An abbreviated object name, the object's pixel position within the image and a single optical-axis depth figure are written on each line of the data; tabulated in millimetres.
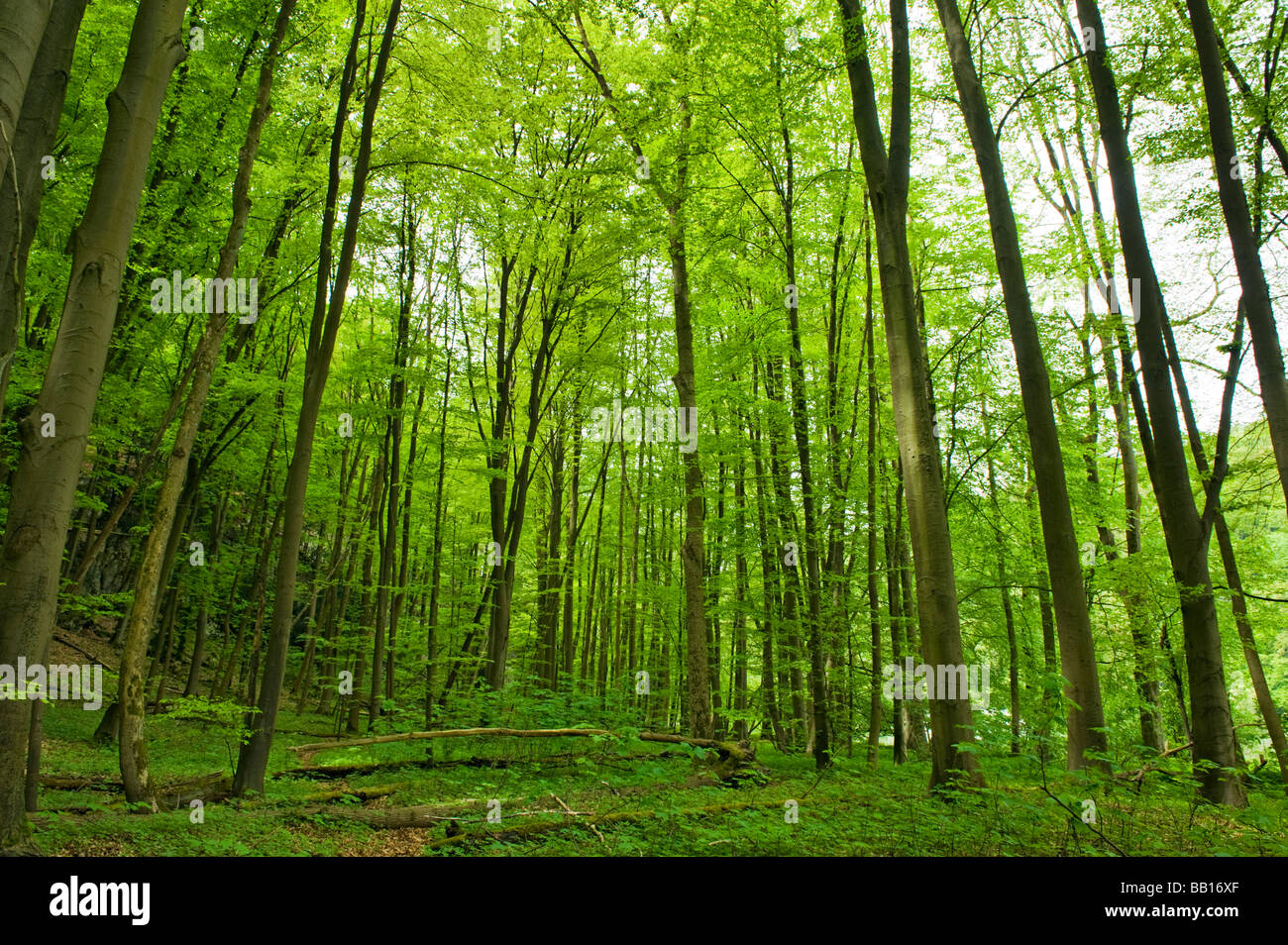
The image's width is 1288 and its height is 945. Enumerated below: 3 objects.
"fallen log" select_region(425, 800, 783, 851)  4793
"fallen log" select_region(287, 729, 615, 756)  8164
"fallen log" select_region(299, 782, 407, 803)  6868
